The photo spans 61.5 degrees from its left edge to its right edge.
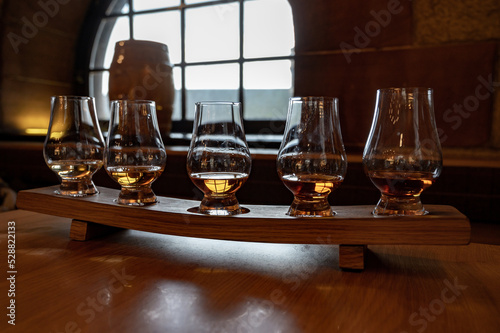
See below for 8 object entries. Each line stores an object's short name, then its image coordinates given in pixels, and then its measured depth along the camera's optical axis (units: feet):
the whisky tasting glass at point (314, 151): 2.10
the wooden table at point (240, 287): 1.44
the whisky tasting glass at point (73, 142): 2.63
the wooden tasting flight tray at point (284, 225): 1.92
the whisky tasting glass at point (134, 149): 2.40
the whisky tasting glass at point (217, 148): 2.18
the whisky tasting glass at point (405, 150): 2.06
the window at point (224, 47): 6.52
